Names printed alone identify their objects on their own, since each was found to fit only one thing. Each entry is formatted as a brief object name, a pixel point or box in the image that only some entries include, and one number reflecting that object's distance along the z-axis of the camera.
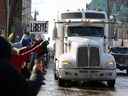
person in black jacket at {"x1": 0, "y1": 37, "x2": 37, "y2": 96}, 3.96
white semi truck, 21.36
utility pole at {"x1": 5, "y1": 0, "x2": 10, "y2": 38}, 41.05
